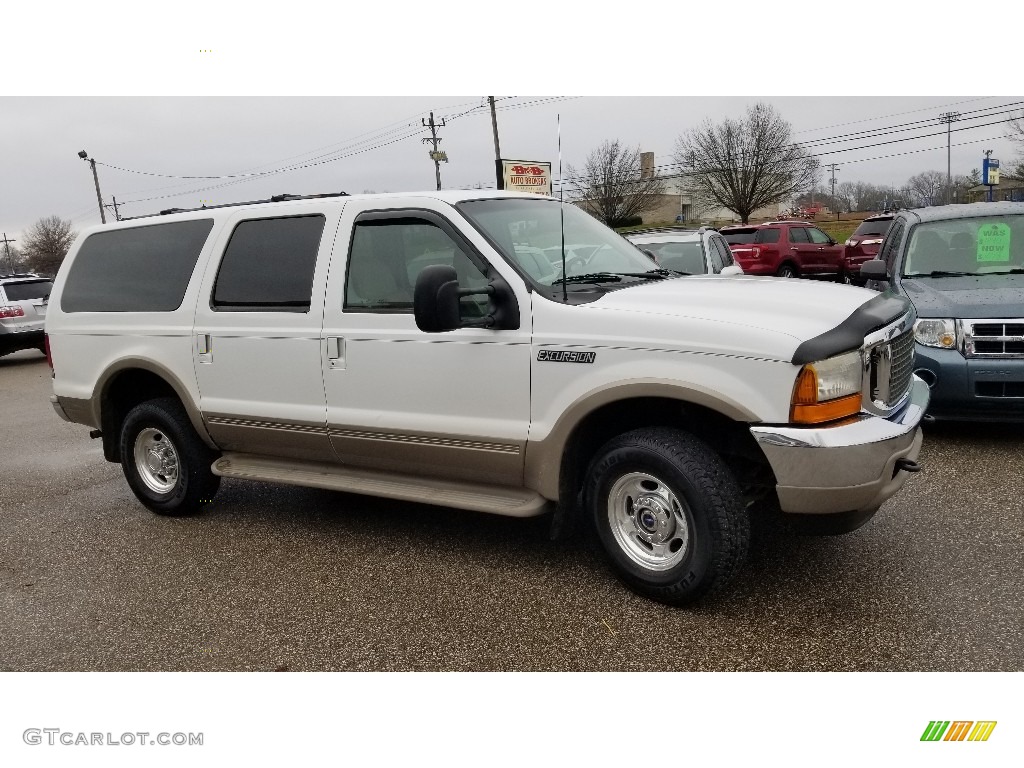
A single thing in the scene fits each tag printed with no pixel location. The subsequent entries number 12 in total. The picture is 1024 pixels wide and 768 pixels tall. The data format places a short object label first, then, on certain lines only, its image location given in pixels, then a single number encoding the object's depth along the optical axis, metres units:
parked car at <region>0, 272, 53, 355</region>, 16.53
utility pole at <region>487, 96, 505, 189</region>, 24.09
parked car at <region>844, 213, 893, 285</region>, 20.98
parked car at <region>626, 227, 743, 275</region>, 9.48
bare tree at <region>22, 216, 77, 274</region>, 67.25
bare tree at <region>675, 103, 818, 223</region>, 52.59
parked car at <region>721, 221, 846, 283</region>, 23.16
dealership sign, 22.28
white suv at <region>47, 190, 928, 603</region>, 3.60
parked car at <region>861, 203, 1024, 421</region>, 6.23
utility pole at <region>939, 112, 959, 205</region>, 42.87
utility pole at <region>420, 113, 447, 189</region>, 34.03
